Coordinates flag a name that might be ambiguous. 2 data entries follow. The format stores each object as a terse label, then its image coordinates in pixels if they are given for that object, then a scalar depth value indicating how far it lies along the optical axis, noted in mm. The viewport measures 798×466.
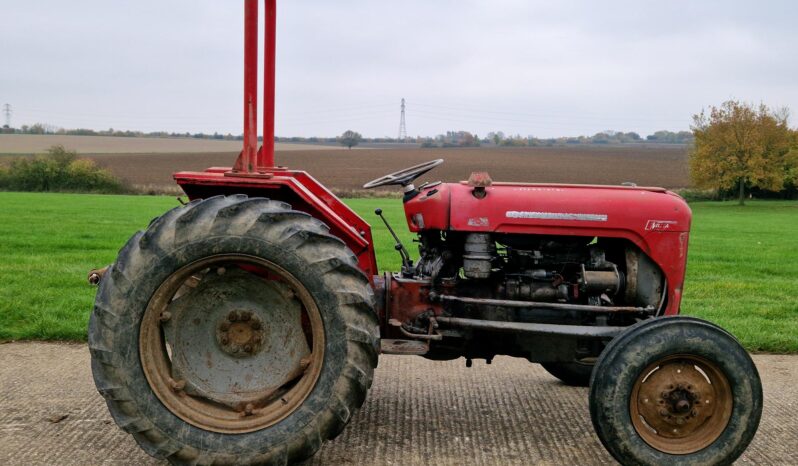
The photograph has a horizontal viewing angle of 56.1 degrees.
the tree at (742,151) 44375
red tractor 3469
